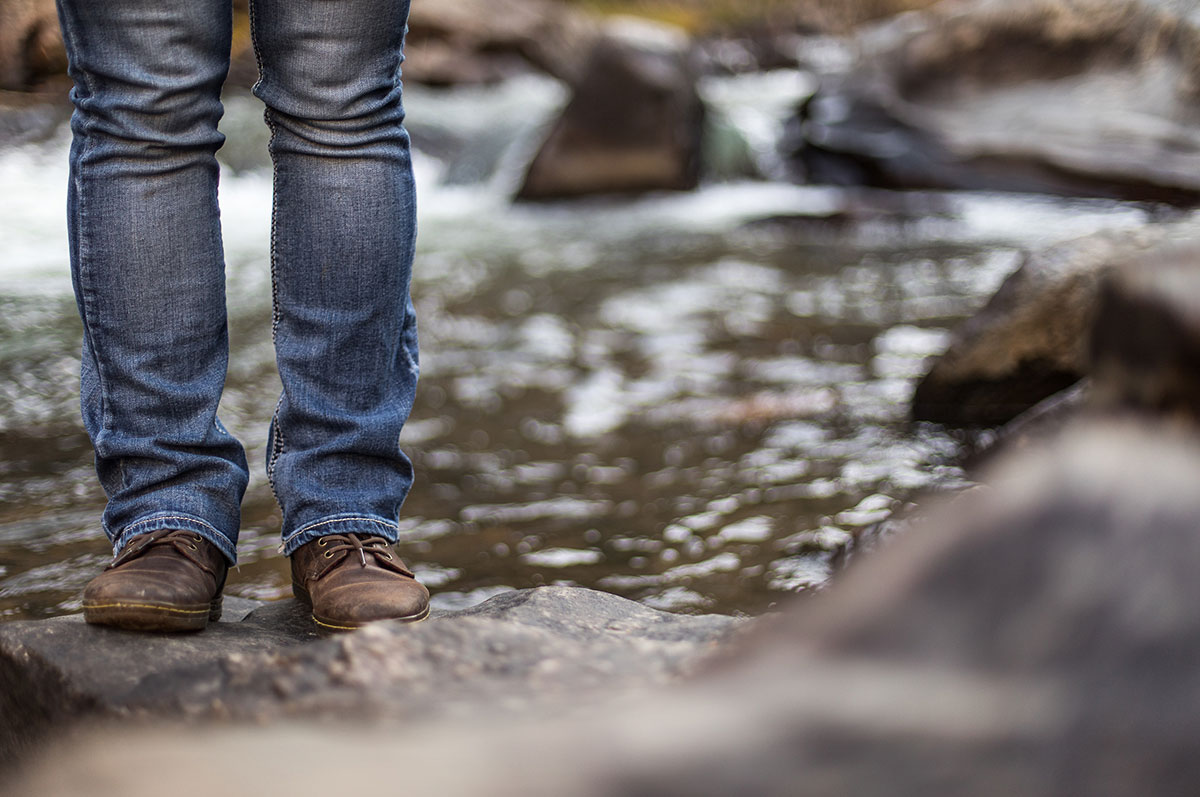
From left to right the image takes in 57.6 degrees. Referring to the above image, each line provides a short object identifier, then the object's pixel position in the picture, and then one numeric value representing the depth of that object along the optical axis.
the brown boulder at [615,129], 7.13
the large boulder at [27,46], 7.36
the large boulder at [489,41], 10.01
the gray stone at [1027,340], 2.75
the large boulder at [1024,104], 6.60
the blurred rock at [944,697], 0.62
